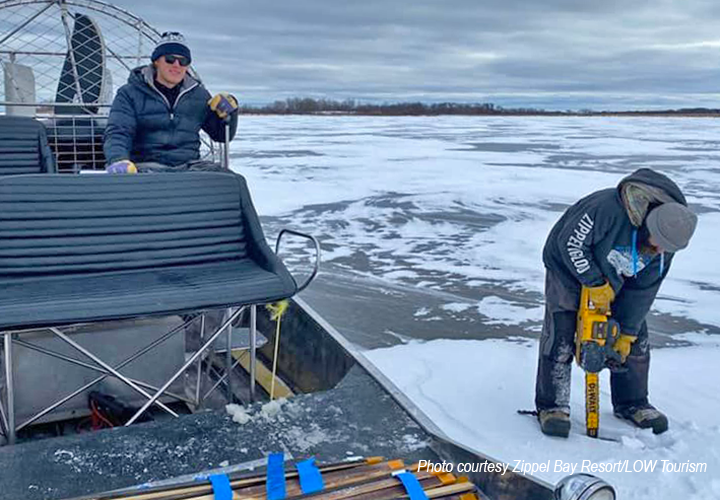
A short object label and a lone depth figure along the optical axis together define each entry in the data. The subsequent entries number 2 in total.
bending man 2.75
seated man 3.32
